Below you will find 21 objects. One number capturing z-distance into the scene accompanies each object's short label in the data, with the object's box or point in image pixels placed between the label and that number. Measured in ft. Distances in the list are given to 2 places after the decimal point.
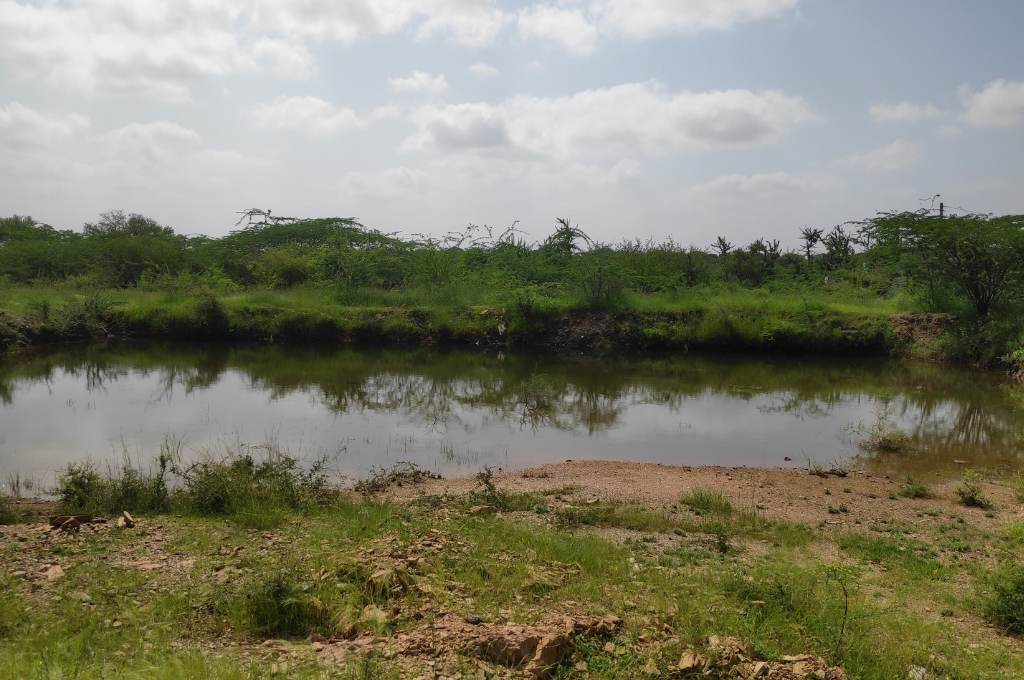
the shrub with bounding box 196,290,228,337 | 70.74
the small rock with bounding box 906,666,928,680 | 12.85
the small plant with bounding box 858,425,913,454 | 35.14
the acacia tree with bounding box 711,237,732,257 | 104.22
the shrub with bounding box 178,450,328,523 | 21.65
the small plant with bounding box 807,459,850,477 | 30.12
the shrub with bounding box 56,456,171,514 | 21.81
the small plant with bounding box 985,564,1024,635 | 15.12
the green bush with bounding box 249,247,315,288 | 89.45
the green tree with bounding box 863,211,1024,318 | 63.72
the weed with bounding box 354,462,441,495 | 26.12
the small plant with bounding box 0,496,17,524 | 20.33
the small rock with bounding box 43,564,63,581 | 15.71
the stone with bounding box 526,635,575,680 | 12.32
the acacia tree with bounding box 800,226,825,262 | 111.04
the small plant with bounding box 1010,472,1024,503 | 26.10
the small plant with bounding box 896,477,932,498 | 26.45
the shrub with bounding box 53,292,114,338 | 66.54
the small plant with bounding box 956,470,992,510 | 25.38
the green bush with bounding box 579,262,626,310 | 74.33
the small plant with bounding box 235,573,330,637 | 13.97
